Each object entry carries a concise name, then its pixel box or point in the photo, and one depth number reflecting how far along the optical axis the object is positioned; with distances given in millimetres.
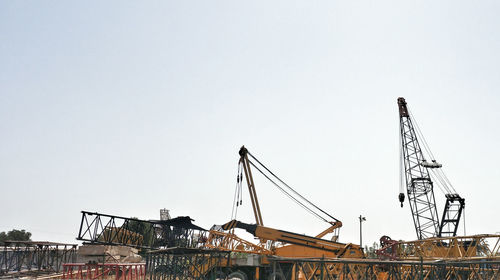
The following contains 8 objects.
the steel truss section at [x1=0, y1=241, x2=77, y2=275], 34344
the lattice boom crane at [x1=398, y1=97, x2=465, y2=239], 65812
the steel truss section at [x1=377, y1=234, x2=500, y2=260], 29812
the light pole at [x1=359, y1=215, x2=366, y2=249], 70625
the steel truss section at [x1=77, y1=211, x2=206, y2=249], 31986
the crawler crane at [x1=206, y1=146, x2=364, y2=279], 31234
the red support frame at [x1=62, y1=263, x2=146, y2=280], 29912
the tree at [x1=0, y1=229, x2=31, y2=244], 101100
